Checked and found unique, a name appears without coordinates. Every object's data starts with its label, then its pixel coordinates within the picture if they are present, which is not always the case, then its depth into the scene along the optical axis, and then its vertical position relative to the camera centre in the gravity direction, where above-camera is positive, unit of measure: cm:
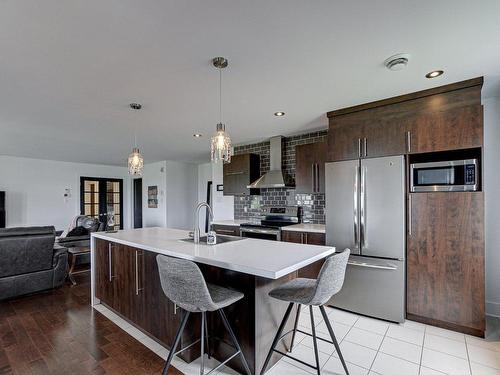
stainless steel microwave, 245 +13
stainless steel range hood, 437 +27
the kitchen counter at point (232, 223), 448 -59
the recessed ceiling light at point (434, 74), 224 +102
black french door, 793 -22
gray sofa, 331 -96
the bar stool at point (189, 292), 155 -63
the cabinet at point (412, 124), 245 +69
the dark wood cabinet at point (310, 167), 382 +34
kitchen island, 179 -79
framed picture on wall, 776 -19
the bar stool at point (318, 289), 158 -69
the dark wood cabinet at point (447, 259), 241 -69
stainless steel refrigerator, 274 -47
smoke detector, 198 +102
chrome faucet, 241 -41
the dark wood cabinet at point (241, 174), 485 +32
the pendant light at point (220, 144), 232 +41
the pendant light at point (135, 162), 325 +36
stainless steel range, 385 -55
